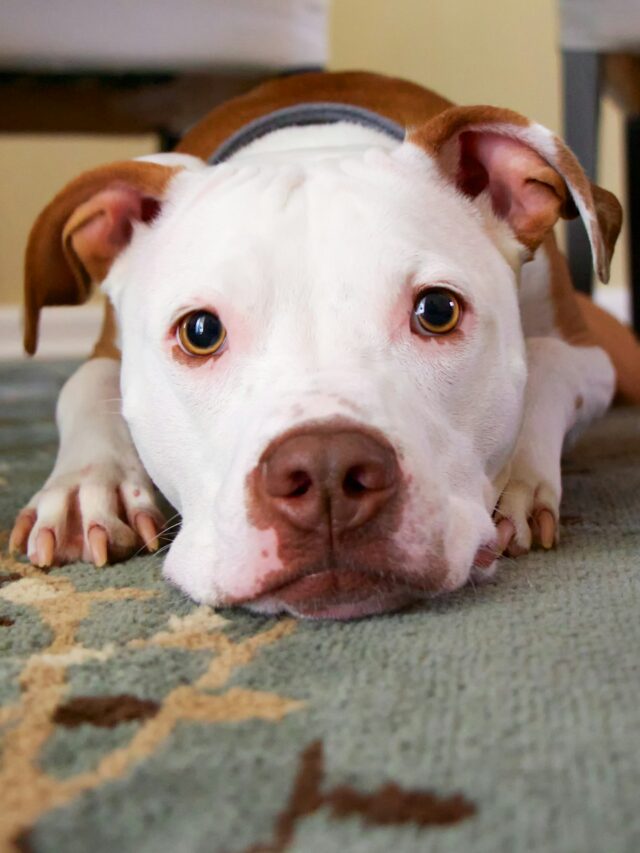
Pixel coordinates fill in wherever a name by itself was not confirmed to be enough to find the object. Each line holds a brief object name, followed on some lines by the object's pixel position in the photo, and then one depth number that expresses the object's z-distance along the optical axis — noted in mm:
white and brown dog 332
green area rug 220
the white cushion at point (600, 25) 856
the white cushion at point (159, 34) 819
